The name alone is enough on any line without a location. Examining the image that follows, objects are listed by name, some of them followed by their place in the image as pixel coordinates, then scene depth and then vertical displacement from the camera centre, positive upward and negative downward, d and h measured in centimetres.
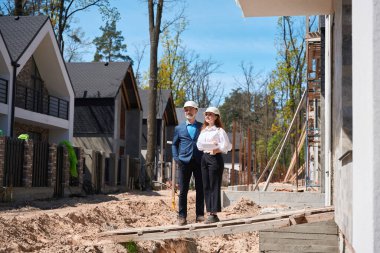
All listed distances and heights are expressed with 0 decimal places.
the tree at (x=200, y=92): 5499 +672
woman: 816 +9
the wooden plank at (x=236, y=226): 802 -86
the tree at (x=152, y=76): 2827 +411
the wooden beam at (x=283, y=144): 1778 +61
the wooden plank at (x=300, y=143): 2539 +91
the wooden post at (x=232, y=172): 1990 -34
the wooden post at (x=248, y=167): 2085 -14
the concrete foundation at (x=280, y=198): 1505 -92
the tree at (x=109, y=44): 6053 +1211
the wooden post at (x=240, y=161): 2636 +9
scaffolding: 1689 +253
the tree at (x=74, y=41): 4562 +931
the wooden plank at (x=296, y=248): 882 -130
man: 852 +9
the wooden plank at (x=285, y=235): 910 -111
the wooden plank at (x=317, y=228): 879 -97
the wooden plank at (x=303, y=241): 880 -119
